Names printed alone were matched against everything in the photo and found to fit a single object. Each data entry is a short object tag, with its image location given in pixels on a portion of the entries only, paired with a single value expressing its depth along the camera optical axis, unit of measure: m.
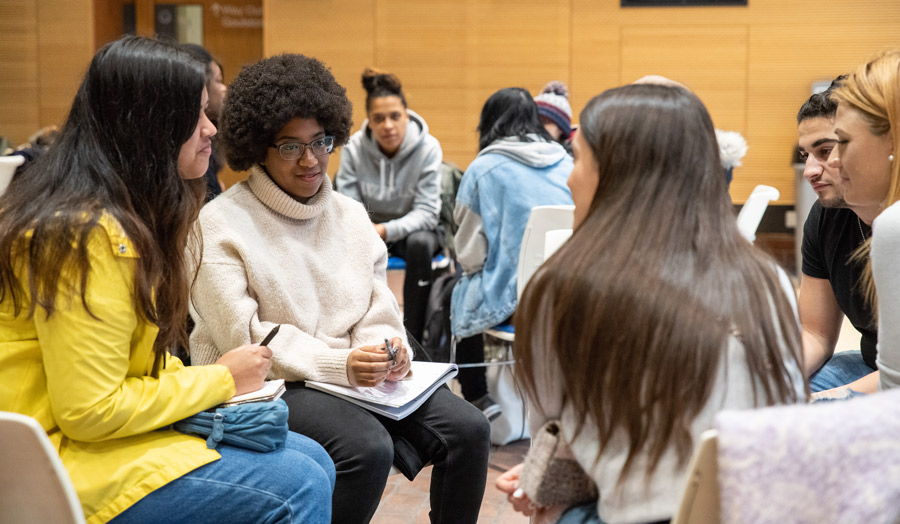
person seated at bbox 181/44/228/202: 3.22
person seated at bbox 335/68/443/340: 4.49
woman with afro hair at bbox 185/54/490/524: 1.93
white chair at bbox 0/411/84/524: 1.11
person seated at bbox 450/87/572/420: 3.40
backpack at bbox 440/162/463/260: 4.58
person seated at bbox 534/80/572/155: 4.44
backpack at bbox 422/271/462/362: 3.92
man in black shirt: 2.17
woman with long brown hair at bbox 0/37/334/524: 1.32
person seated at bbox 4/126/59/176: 3.17
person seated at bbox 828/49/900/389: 1.65
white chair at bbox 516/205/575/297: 2.89
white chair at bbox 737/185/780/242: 2.94
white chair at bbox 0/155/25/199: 2.38
